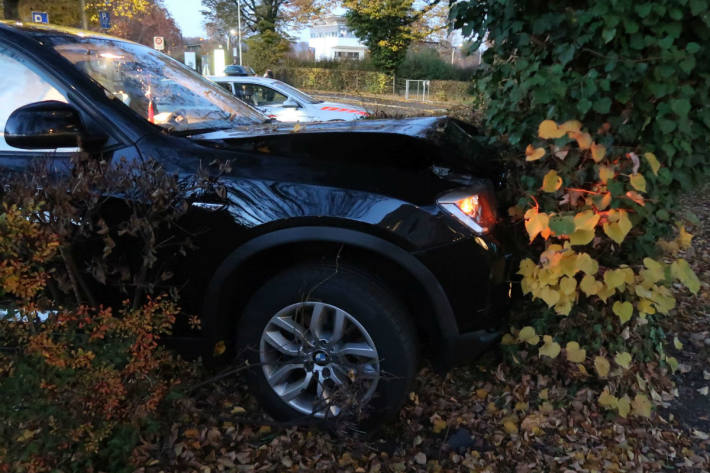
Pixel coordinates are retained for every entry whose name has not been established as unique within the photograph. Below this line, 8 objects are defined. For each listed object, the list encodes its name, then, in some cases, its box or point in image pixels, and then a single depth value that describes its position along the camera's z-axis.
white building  77.88
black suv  2.50
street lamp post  46.88
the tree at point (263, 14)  44.75
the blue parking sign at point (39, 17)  14.01
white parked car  11.03
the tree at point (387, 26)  33.44
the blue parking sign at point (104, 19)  17.73
